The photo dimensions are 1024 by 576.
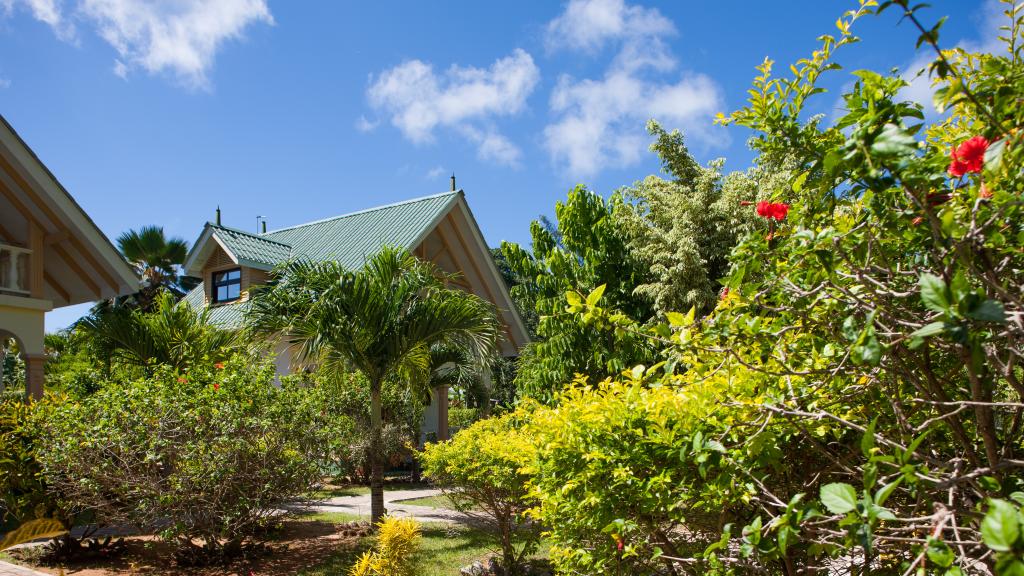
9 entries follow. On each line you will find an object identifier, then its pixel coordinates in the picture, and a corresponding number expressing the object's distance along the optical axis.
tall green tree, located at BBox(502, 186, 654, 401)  12.78
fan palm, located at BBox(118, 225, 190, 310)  23.22
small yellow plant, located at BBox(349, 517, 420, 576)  5.29
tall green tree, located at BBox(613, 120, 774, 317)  12.93
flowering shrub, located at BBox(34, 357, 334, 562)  7.26
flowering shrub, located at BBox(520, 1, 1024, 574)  1.71
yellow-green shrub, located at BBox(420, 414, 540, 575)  7.47
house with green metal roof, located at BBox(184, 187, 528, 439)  18.83
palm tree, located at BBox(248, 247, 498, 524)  9.59
